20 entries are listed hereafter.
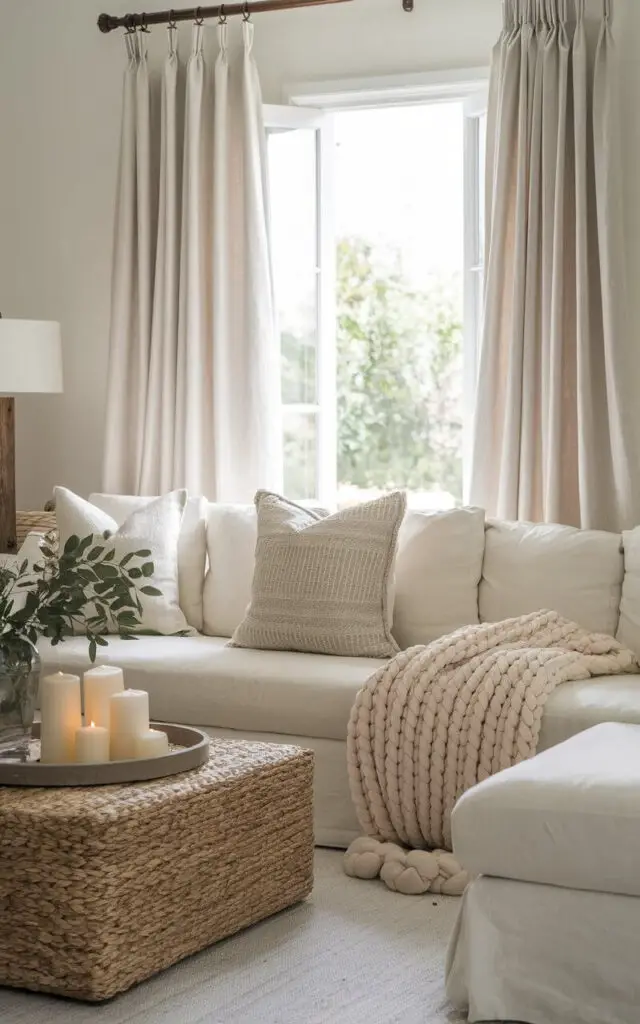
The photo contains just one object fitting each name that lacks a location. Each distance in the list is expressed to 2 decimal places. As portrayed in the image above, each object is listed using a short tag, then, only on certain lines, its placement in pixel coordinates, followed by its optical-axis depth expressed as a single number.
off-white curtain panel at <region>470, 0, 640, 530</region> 4.06
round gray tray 2.46
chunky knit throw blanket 3.08
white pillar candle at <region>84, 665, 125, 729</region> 2.58
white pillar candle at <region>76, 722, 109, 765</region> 2.50
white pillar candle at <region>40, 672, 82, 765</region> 2.53
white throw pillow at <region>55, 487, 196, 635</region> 4.16
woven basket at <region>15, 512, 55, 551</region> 4.66
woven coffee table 2.31
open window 4.78
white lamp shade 4.45
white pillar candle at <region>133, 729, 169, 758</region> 2.55
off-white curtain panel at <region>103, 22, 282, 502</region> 4.64
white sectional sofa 3.40
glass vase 2.56
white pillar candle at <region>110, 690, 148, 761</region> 2.54
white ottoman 2.15
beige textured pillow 3.73
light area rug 2.30
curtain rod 4.54
